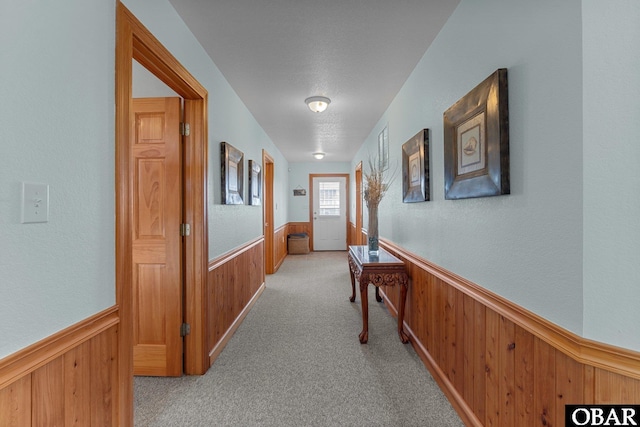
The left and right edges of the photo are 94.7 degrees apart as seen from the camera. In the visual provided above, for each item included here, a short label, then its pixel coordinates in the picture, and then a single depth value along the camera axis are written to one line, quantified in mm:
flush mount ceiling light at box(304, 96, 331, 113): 3098
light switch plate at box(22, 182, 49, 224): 857
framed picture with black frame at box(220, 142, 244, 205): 2523
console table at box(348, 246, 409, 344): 2565
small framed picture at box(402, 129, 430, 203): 2188
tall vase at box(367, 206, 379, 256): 3084
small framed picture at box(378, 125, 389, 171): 3564
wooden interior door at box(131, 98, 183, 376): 2086
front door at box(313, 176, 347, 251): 7812
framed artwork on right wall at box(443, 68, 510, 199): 1243
